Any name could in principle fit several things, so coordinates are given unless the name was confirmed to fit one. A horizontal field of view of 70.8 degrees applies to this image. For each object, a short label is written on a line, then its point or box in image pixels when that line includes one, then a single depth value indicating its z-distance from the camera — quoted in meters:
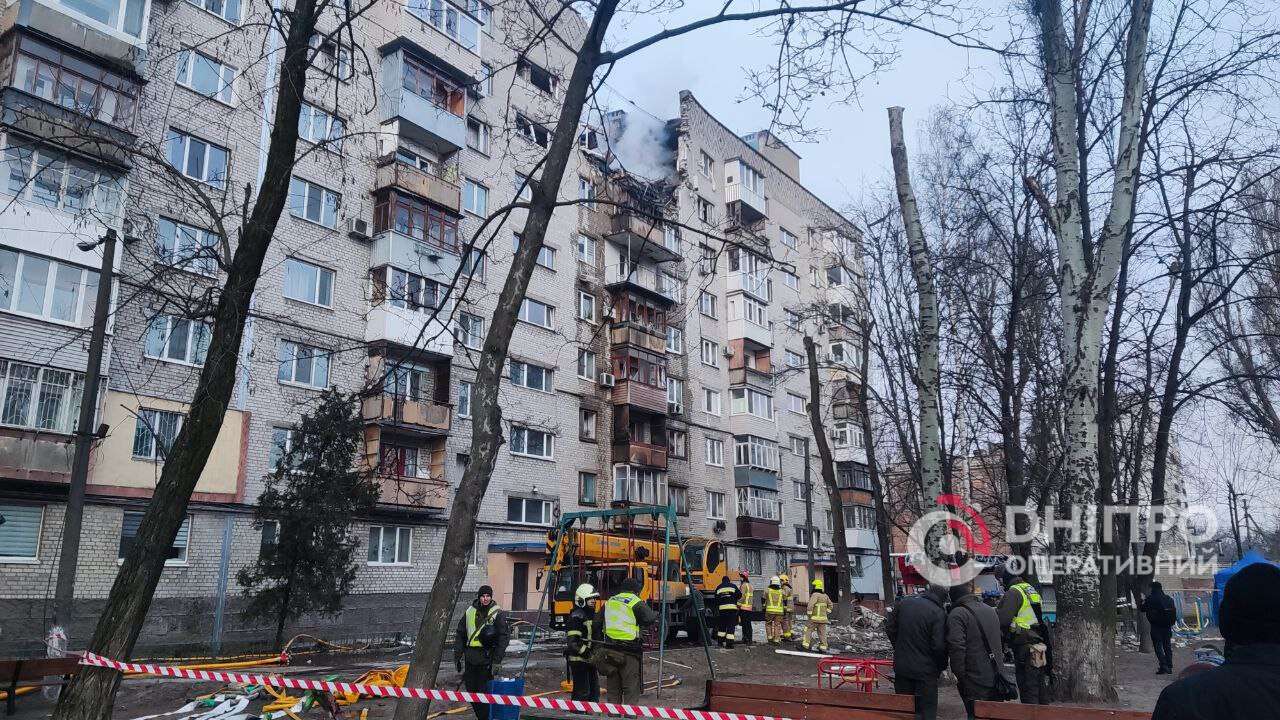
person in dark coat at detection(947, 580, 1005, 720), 8.52
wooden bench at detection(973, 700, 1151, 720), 6.61
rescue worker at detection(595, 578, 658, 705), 10.77
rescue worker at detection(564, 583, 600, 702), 11.22
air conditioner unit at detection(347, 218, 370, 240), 27.69
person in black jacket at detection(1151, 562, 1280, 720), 2.50
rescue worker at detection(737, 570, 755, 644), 22.08
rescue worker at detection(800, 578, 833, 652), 20.36
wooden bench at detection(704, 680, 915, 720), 7.79
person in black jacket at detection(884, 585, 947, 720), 8.44
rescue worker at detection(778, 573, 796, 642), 21.62
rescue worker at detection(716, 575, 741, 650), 19.45
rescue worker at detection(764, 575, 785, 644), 20.83
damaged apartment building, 19.39
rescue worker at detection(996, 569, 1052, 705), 11.04
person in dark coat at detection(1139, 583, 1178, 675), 15.95
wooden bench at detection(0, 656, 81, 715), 10.31
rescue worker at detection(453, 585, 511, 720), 10.08
